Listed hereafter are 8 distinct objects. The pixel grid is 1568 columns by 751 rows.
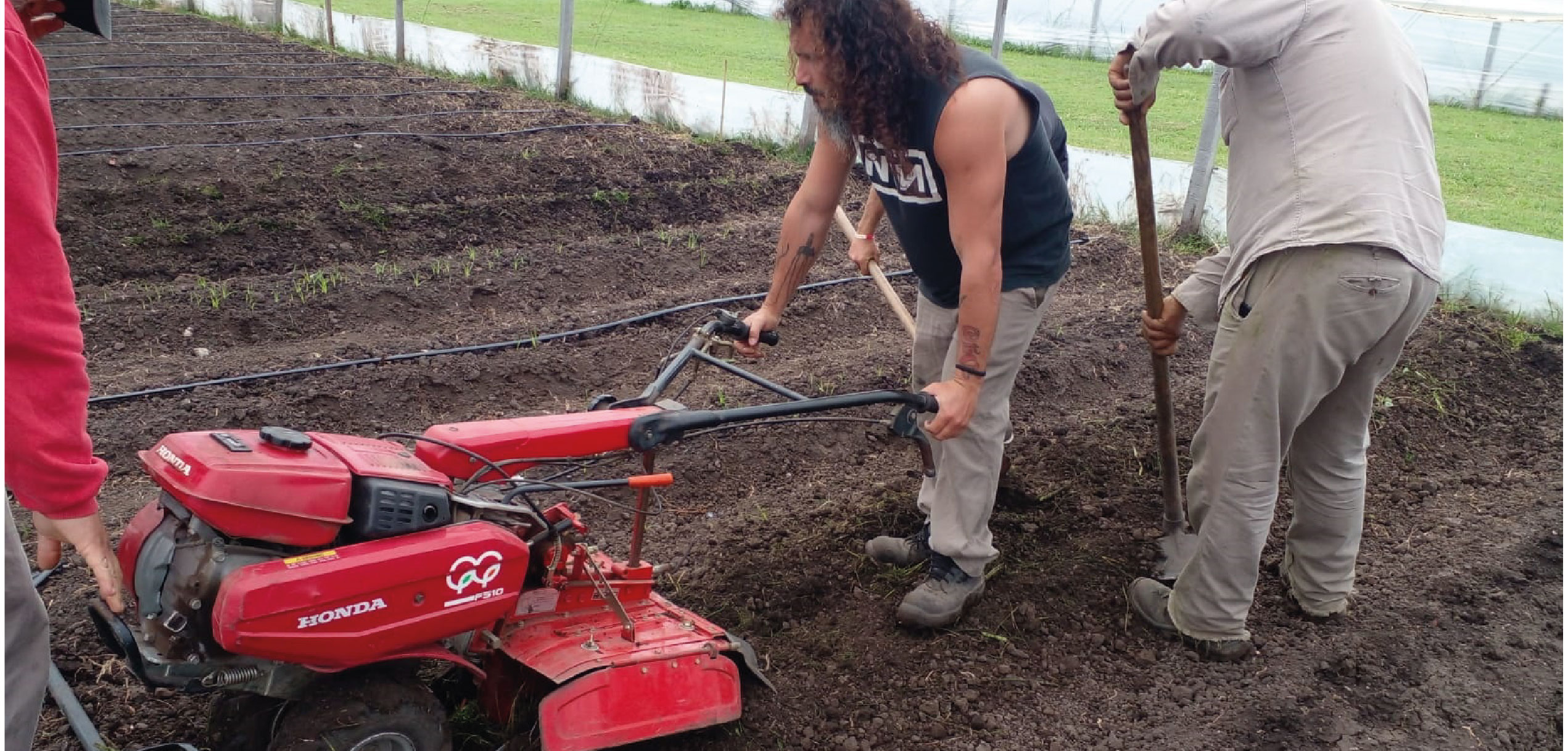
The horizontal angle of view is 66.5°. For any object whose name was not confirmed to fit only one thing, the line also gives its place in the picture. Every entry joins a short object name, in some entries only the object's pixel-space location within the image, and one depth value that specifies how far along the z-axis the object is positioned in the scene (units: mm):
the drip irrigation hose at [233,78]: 11086
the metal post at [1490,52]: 14328
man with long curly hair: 2758
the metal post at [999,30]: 8320
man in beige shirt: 2904
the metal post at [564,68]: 11164
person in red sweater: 1856
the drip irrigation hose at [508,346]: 4582
